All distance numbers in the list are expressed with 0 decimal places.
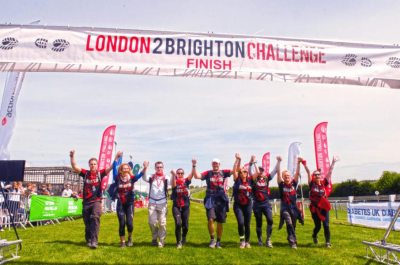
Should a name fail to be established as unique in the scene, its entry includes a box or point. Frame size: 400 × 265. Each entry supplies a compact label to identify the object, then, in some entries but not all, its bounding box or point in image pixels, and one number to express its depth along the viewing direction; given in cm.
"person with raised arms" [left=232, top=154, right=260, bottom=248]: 845
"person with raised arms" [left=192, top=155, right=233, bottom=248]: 836
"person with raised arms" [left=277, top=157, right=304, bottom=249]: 880
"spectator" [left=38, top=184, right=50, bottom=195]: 1762
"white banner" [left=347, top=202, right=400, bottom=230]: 1416
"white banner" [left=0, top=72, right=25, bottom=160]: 1395
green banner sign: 1540
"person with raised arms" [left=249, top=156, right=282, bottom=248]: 888
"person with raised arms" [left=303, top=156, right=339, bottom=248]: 878
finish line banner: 613
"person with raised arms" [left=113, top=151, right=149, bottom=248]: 847
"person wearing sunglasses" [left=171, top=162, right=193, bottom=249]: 875
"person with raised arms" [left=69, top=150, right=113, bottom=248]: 841
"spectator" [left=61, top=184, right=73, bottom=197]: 1994
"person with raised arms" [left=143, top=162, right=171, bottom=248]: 869
